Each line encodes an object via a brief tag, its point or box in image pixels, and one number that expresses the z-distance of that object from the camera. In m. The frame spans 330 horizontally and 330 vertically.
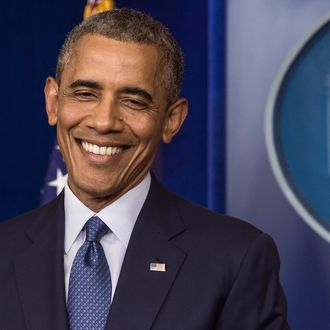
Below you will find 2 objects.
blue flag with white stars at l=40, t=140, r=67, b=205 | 4.94
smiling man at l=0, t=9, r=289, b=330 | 3.57
